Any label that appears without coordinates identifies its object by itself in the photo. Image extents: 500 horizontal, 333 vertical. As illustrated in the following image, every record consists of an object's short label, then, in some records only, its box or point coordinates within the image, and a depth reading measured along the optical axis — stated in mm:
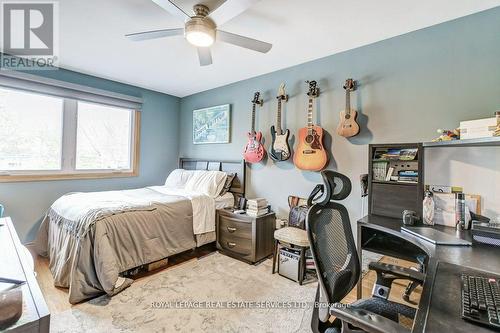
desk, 700
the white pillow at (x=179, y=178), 3680
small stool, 2352
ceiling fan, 1571
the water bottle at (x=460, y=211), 1703
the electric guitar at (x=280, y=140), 2938
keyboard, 703
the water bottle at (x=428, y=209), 1793
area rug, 1724
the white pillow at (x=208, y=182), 3240
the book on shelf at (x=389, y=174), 2080
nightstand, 2781
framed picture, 3686
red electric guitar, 3186
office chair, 1063
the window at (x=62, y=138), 2916
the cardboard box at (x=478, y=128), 1512
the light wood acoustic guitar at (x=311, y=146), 2617
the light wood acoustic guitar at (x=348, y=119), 2404
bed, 2039
